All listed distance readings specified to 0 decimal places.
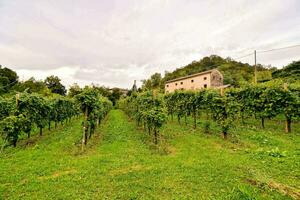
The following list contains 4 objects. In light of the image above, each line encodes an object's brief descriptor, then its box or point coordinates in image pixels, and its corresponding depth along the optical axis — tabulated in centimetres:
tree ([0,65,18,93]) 4105
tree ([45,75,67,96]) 5694
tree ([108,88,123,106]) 6333
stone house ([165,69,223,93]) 4418
